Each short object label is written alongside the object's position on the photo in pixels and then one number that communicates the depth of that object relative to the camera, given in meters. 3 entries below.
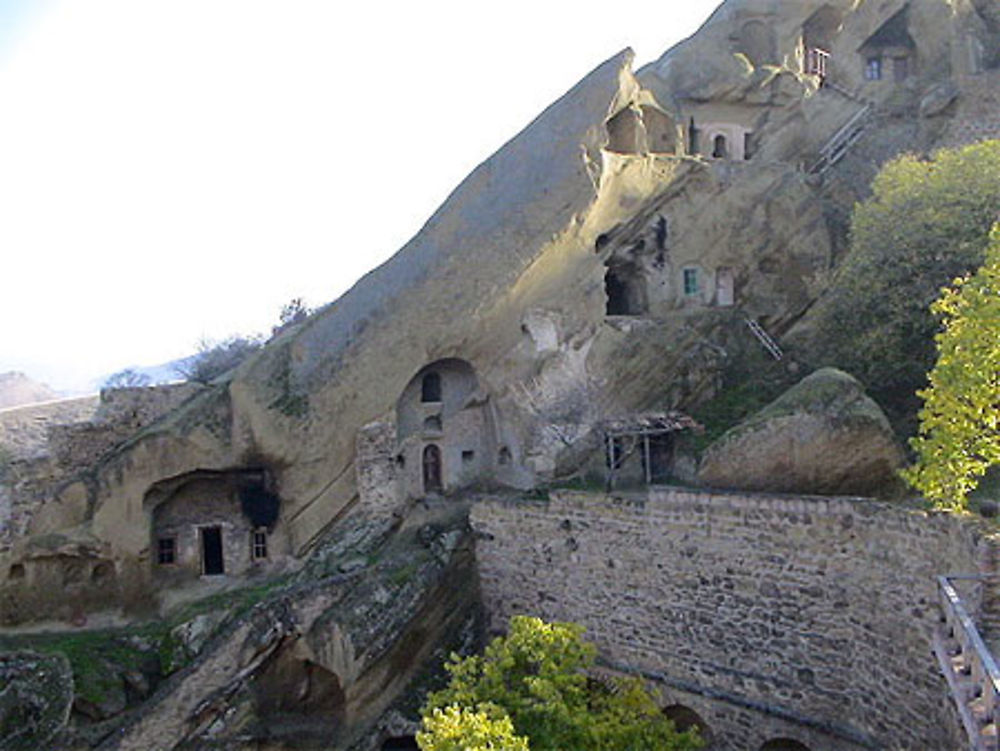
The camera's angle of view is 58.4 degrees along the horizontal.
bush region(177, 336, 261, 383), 29.95
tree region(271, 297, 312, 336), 34.69
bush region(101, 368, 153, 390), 58.09
